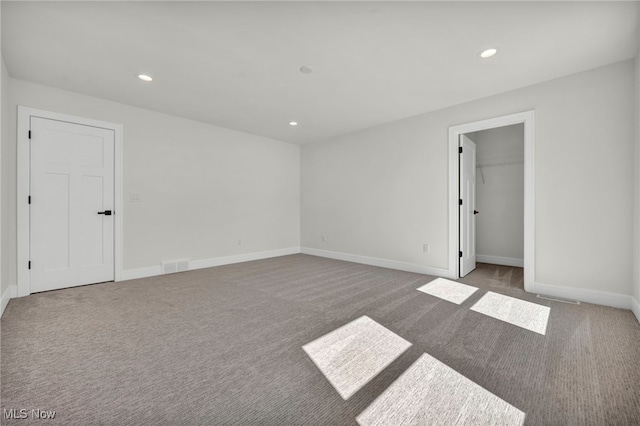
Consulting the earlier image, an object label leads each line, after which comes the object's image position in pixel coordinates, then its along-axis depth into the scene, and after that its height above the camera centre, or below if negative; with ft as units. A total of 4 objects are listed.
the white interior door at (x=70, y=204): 10.73 +0.30
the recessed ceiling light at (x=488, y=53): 8.18 +5.06
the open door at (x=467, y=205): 13.08 +0.44
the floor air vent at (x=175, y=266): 13.87 -2.93
